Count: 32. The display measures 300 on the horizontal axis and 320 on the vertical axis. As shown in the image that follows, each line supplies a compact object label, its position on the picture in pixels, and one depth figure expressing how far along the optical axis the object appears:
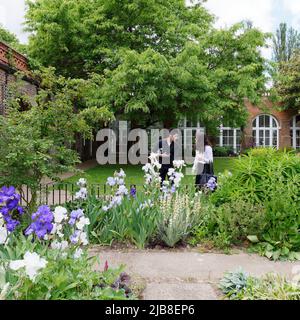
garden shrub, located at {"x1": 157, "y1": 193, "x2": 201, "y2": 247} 5.59
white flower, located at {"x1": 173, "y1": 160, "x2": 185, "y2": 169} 6.43
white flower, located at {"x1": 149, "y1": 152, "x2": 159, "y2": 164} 6.63
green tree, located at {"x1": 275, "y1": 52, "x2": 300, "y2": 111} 27.95
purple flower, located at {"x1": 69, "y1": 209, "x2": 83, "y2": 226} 3.79
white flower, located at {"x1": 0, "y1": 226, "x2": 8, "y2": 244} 3.39
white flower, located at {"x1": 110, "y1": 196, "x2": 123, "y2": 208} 5.74
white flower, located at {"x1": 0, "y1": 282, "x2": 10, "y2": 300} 2.52
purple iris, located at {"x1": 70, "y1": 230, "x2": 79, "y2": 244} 3.56
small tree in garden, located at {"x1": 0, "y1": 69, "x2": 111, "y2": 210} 5.82
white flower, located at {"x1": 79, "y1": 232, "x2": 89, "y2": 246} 3.52
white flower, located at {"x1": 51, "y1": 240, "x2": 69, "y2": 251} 3.52
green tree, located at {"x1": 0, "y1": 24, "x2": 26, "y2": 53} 28.51
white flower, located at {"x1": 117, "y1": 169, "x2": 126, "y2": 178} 6.17
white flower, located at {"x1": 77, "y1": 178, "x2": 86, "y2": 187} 6.19
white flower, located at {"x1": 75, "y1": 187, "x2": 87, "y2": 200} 5.88
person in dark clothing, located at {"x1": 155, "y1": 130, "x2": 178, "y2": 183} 8.77
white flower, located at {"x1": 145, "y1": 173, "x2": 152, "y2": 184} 6.72
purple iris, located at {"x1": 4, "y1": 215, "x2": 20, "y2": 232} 3.70
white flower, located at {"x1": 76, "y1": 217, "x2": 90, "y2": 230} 3.46
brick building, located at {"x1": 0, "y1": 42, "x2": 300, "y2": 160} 32.75
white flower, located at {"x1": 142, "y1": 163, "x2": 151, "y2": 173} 6.57
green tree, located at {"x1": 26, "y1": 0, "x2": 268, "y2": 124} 15.41
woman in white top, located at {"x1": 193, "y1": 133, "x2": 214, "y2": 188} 8.71
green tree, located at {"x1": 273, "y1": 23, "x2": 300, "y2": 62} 43.66
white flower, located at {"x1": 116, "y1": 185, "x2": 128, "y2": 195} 5.84
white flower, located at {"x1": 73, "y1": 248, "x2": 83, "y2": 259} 3.47
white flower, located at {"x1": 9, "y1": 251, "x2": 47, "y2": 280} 2.59
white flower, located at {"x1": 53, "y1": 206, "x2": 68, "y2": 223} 3.32
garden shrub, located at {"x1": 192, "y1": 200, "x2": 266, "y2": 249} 5.44
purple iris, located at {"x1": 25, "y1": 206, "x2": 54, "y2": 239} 3.36
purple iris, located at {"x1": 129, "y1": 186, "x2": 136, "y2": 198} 6.21
